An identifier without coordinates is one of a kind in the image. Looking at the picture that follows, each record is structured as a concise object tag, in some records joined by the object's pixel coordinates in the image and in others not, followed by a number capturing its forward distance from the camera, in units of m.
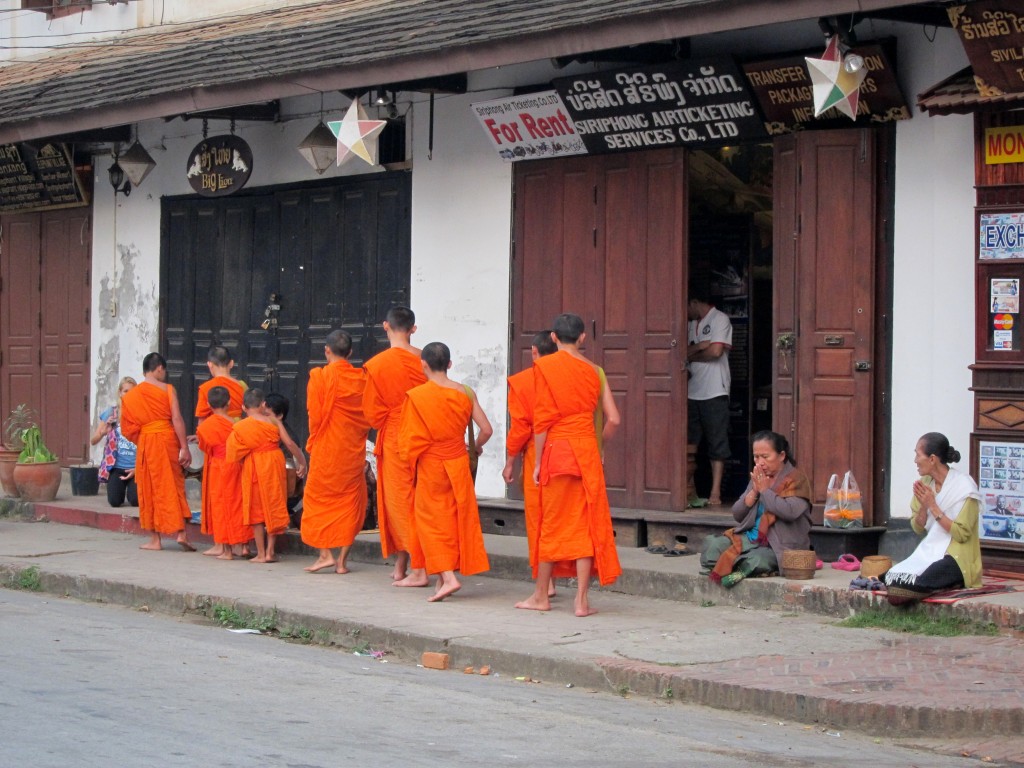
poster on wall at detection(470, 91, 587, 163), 11.84
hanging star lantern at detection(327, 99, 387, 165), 11.98
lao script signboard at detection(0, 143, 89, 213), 16.69
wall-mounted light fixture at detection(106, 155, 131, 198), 16.06
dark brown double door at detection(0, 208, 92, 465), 16.88
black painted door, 13.70
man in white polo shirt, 11.84
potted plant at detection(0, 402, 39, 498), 15.04
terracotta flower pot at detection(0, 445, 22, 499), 14.98
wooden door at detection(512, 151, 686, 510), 11.34
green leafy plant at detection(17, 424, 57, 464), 14.77
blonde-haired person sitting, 14.16
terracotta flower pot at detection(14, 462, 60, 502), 14.72
